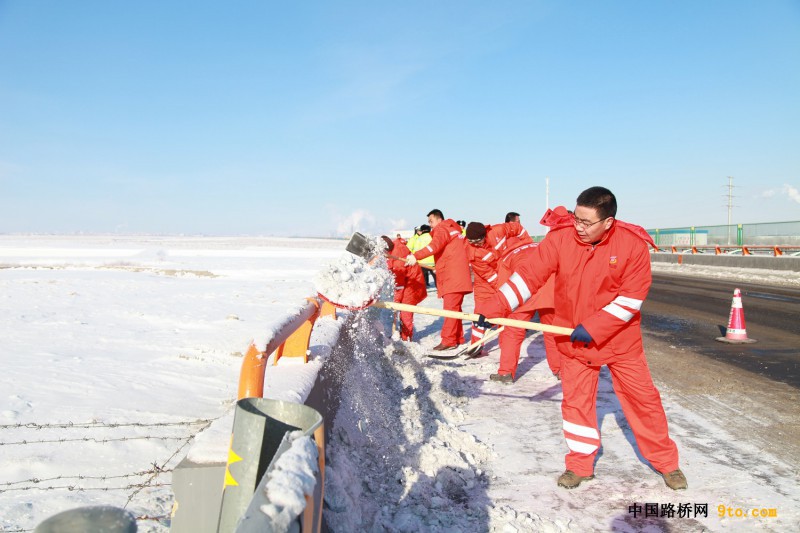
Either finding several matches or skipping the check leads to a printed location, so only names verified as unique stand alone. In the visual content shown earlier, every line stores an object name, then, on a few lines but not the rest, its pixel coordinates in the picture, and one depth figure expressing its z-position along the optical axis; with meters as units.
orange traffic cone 8.14
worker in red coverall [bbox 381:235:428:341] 8.67
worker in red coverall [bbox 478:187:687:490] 3.37
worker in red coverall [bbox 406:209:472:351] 8.06
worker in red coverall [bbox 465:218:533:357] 7.44
